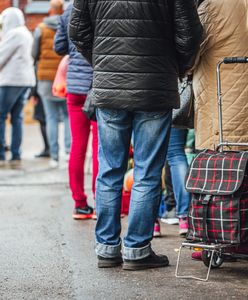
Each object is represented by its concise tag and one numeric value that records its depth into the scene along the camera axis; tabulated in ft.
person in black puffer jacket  33.55
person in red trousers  44.66
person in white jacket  68.24
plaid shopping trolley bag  32.44
